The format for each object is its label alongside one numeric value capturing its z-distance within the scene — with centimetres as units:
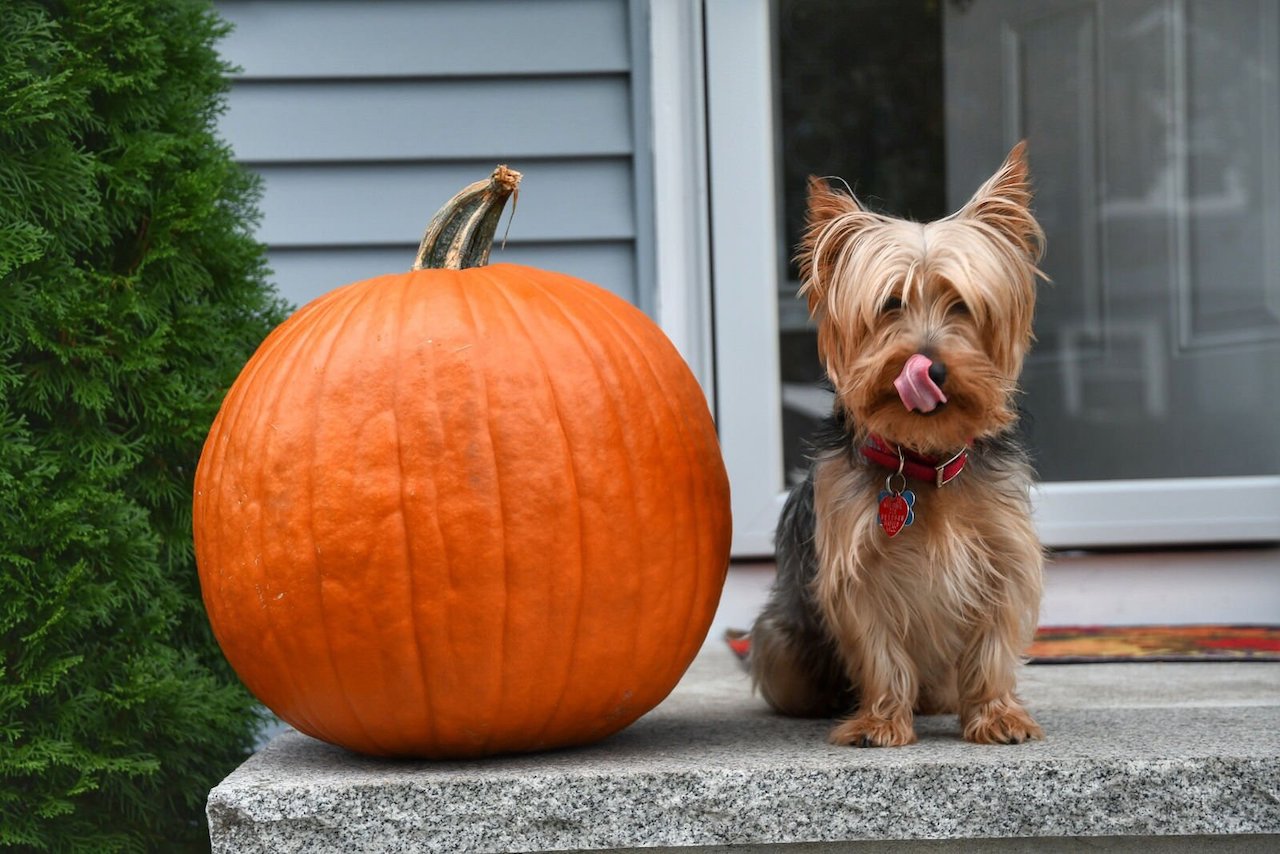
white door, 419
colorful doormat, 356
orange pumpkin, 226
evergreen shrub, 252
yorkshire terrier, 230
